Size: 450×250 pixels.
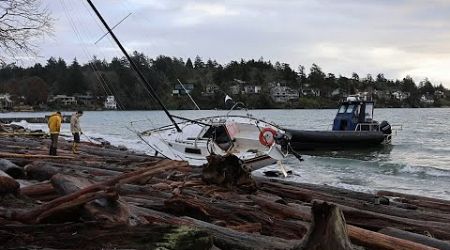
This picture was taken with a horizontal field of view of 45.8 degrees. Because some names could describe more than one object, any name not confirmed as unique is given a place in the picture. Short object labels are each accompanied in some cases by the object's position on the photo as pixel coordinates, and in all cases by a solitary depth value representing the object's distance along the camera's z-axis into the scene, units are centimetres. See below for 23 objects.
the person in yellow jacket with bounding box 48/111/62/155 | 1703
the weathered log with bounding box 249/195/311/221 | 747
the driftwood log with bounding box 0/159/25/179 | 1014
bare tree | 2152
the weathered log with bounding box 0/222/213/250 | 465
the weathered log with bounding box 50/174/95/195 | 671
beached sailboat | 1740
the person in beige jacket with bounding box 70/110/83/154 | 1963
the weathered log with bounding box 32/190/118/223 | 561
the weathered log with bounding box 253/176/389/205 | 1046
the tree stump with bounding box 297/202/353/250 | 424
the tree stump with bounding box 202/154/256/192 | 1009
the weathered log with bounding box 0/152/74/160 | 1359
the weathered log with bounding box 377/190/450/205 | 1143
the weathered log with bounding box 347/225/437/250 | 548
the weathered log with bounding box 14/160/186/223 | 573
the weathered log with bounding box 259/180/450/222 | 873
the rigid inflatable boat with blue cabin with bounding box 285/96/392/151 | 3231
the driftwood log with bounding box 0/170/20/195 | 682
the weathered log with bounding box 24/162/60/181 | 1016
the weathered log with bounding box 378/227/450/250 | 591
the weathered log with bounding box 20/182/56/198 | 747
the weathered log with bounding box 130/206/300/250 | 516
